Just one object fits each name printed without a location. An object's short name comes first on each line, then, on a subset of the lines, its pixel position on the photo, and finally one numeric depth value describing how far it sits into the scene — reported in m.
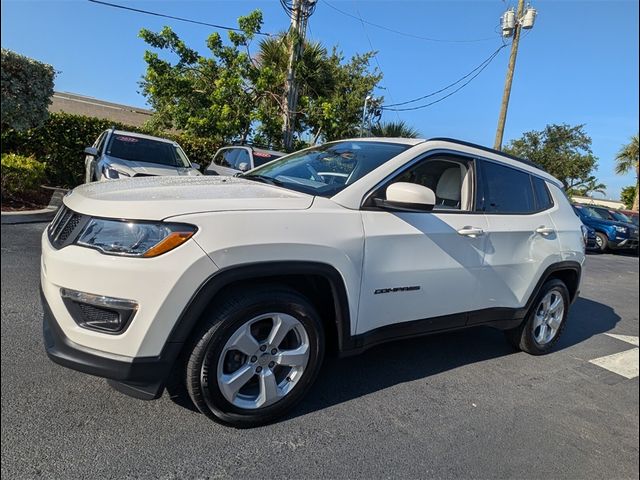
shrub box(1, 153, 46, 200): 8.23
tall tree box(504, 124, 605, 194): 34.38
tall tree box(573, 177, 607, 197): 53.25
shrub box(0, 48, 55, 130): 7.75
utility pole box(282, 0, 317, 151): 13.13
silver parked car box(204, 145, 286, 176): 10.51
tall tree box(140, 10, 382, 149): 13.77
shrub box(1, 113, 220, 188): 11.26
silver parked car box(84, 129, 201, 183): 7.93
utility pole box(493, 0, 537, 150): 15.48
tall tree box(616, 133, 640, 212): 37.00
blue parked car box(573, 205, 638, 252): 16.56
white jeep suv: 2.23
